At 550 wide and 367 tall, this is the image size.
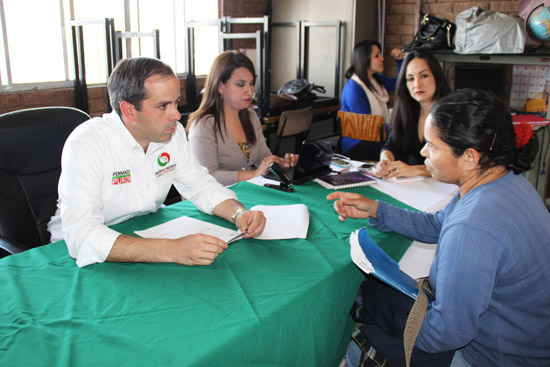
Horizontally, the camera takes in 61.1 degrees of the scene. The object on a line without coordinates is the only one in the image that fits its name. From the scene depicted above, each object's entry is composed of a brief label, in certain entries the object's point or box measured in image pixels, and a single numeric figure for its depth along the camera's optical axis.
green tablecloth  0.93
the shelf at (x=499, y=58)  3.68
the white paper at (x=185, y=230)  1.47
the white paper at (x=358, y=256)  1.13
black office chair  1.69
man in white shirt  1.29
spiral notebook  2.05
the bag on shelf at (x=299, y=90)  4.64
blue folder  1.13
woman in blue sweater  1.06
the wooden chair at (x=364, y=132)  3.34
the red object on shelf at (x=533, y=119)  3.62
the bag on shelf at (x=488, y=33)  3.74
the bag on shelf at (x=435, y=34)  4.16
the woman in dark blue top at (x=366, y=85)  3.77
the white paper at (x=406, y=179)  2.20
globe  3.69
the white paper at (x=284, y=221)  1.51
